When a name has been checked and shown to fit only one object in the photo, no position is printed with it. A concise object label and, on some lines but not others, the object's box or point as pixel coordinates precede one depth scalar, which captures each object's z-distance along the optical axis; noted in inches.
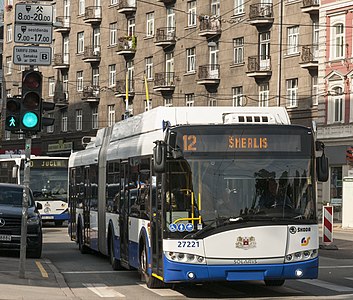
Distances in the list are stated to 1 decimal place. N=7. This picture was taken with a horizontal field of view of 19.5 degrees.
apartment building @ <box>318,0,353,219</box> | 1845.5
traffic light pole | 667.4
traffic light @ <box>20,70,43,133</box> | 656.4
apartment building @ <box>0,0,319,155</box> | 1983.3
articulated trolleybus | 571.5
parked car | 900.0
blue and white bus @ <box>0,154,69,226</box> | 1606.8
